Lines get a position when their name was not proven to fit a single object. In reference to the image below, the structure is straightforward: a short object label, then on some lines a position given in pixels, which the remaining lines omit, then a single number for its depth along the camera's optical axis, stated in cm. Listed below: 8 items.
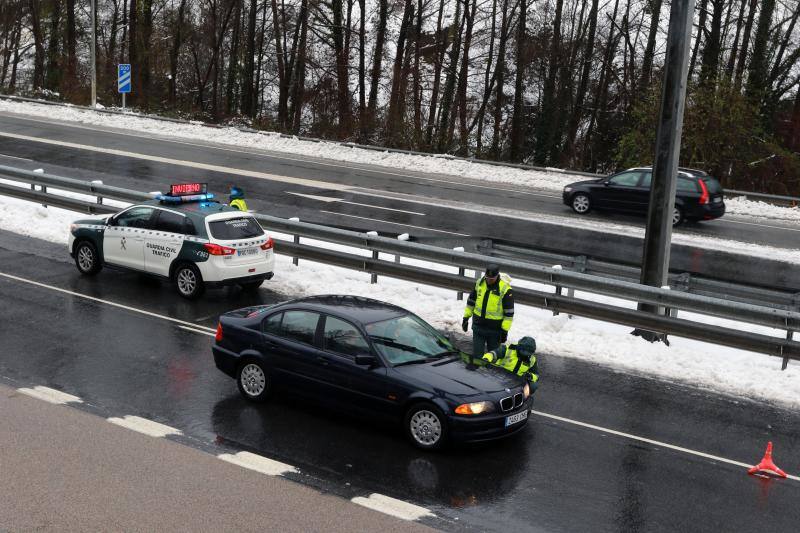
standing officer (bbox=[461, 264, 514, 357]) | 1220
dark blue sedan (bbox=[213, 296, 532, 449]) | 982
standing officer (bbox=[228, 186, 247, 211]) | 1775
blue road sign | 4309
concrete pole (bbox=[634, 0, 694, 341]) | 1359
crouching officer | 1095
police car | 1579
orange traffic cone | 971
